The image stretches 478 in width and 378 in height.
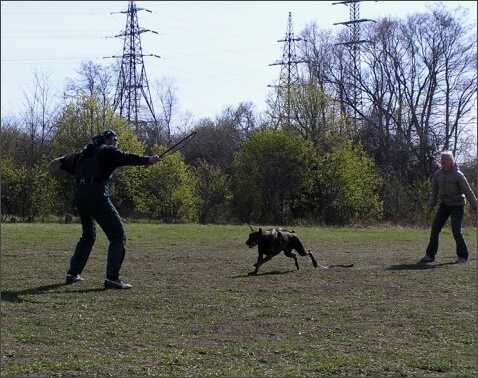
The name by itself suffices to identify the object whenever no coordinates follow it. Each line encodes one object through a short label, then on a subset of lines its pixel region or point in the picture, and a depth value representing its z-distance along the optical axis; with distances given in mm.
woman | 13895
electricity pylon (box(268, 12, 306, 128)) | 47094
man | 9859
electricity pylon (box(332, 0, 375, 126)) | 50938
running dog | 12398
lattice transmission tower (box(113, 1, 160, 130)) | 51031
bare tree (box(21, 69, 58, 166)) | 48062
